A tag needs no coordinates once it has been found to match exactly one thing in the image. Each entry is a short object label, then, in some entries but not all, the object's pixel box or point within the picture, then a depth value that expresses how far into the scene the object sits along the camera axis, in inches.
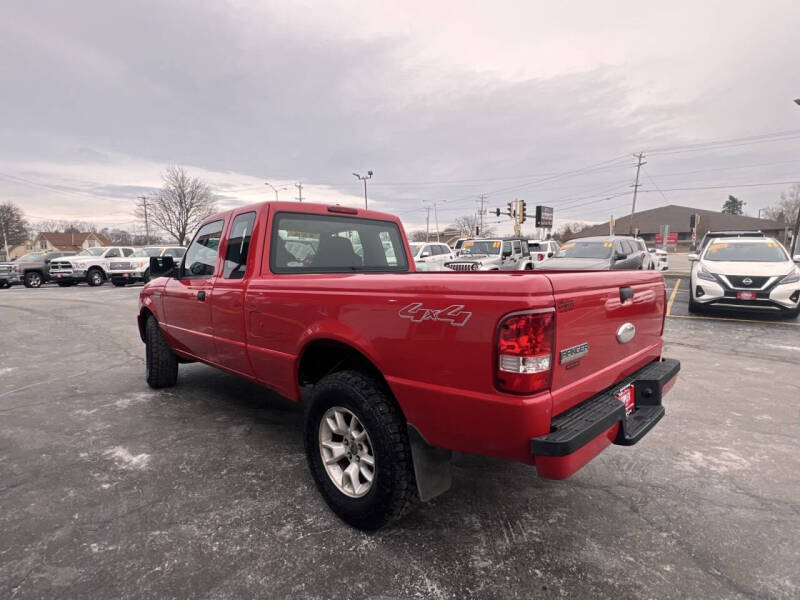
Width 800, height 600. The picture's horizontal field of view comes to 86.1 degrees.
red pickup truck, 69.7
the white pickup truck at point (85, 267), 780.0
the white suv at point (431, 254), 663.4
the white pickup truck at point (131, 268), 774.5
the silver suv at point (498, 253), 637.3
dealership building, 2901.1
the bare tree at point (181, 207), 1973.4
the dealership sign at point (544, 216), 1422.2
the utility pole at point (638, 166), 2107.2
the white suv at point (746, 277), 315.6
